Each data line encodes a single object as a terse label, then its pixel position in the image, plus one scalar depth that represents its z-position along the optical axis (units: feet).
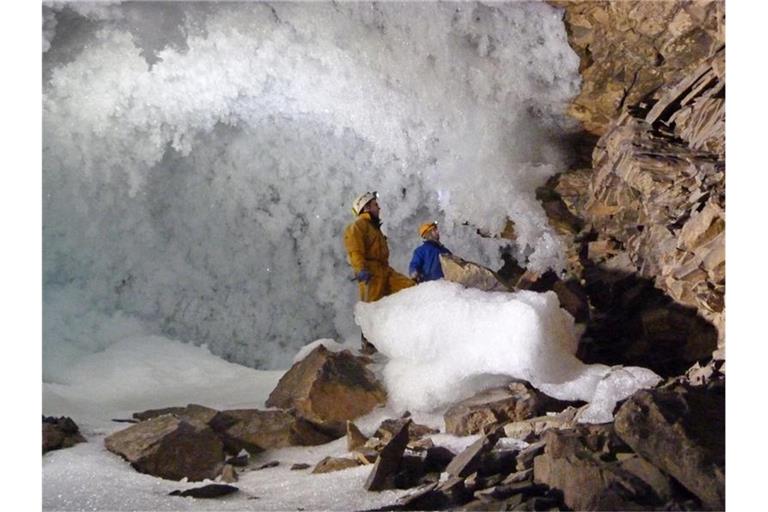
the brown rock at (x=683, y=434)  6.63
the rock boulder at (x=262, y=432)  9.65
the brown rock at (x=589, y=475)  6.70
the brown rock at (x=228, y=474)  8.68
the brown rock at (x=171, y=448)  8.82
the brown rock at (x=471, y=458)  7.72
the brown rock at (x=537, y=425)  8.69
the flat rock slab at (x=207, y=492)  8.15
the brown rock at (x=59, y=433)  9.10
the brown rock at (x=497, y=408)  9.30
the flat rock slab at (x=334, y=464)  8.68
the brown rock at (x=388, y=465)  7.95
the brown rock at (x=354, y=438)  9.13
